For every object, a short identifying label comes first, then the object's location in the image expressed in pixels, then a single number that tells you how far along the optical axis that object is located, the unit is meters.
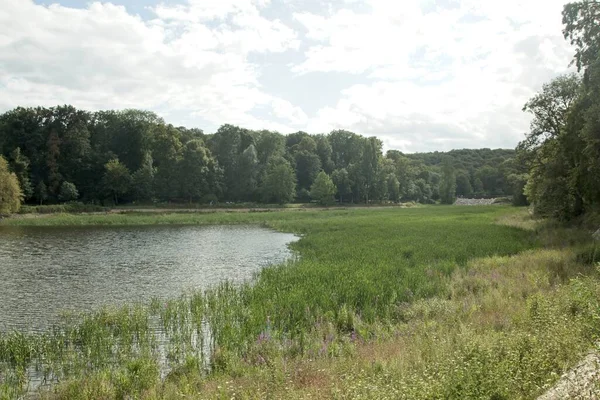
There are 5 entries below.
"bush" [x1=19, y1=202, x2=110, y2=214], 69.56
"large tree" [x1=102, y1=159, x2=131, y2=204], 92.75
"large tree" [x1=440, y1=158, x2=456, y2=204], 149.62
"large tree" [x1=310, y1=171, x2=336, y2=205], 106.75
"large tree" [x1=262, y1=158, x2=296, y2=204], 100.69
